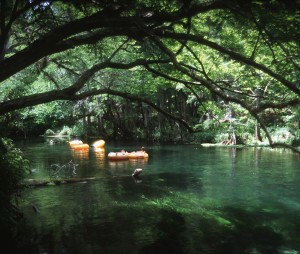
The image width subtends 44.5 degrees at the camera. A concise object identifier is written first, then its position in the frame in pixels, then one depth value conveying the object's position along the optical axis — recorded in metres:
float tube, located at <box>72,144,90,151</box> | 32.11
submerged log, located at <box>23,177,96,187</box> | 14.41
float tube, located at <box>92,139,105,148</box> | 33.71
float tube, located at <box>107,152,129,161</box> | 24.66
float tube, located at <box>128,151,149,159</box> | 25.23
